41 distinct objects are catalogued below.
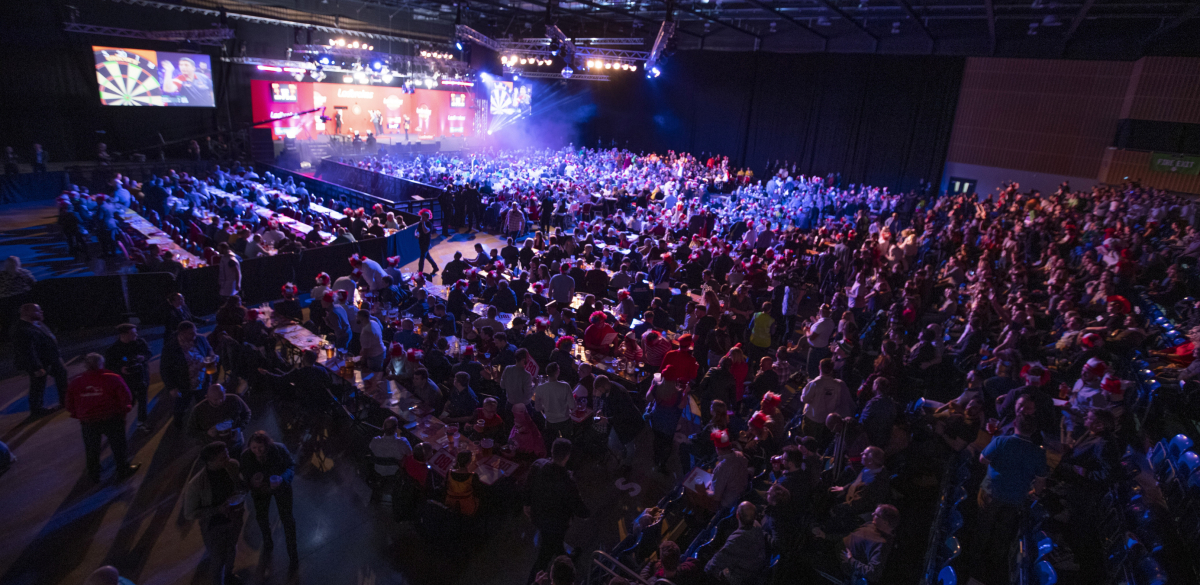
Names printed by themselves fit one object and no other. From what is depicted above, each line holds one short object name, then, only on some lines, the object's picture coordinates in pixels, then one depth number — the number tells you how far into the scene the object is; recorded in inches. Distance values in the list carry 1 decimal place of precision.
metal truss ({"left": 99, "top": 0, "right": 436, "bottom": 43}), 830.4
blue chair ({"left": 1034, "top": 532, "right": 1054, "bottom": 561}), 166.6
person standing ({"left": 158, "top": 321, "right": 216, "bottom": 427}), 241.0
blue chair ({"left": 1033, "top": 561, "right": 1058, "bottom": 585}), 149.5
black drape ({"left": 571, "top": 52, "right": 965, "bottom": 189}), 900.0
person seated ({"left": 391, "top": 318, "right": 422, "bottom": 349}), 288.4
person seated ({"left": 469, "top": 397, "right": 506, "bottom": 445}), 221.0
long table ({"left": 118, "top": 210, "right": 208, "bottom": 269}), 423.5
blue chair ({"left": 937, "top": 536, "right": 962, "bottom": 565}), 166.3
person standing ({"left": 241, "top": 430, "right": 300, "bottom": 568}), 174.1
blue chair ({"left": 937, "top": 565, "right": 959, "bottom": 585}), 148.2
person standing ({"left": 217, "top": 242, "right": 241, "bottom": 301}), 375.6
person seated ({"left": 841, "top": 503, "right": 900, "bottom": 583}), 156.2
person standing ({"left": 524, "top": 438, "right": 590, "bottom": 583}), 173.2
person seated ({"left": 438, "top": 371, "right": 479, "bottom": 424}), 234.1
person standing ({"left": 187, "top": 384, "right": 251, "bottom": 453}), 204.7
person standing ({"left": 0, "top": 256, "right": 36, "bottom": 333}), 323.0
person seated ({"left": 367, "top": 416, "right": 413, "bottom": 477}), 199.2
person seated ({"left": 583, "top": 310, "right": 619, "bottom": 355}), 293.3
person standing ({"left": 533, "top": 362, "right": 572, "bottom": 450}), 223.9
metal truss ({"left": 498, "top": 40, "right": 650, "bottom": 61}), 761.6
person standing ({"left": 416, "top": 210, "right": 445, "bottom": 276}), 513.6
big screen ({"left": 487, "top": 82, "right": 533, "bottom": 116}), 1391.5
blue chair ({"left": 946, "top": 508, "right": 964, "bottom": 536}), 185.8
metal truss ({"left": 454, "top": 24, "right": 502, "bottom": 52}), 657.4
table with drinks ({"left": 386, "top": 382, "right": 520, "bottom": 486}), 204.7
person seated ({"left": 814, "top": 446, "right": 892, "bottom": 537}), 181.8
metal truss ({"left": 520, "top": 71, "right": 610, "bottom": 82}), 1066.7
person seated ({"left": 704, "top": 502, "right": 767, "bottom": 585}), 153.2
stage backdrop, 1070.4
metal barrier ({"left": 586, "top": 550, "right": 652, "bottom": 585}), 146.5
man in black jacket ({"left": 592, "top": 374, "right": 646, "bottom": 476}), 233.3
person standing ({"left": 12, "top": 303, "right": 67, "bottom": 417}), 239.3
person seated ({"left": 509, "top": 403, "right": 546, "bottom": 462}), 214.7
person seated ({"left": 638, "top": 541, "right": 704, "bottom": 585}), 149.1
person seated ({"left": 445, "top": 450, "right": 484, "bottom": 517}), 185.3
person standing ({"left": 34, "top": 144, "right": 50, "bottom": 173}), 703.1
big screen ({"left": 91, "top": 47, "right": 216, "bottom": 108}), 804.3
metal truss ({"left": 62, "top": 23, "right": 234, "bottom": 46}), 745.1
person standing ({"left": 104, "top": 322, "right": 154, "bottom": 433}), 239.5
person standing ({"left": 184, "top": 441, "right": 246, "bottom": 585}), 164.7
